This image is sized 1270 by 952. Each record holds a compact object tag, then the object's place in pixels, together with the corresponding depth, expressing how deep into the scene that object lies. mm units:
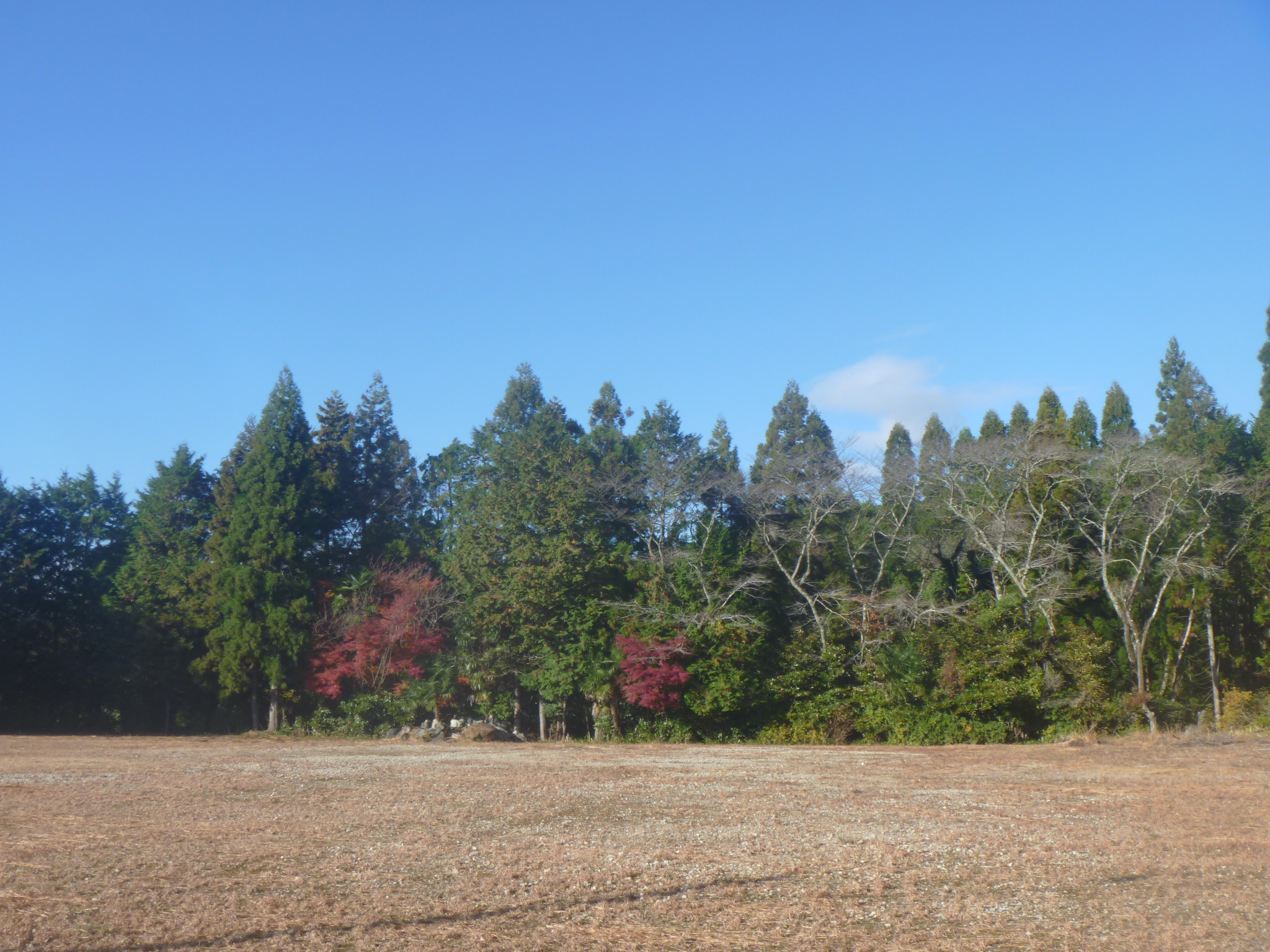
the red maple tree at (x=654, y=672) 26734
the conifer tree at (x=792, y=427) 46969
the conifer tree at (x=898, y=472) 31078
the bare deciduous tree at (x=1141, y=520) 26969
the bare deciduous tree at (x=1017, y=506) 27578
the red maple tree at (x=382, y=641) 29750
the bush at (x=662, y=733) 27994
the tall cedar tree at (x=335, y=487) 35375
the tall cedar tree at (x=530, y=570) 28734
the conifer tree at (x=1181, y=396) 39594
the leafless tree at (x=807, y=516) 29562
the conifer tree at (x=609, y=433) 35750
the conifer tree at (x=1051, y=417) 31156
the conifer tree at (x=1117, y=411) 41094
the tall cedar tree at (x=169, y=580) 33572
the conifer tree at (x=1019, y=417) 43794
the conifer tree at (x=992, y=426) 43906
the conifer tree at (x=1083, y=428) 33031
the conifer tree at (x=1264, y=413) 33062
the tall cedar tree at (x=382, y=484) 38281
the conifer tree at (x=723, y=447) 42531
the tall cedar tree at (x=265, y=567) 31328
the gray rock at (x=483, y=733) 26956
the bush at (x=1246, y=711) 23891
